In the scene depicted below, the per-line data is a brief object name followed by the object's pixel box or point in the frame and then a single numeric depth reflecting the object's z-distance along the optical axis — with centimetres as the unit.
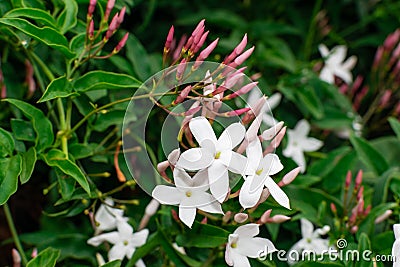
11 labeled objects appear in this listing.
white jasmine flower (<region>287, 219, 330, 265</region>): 56
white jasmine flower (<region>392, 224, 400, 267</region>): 49
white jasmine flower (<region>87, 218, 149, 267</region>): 55
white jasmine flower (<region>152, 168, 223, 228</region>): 48
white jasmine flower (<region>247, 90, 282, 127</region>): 62
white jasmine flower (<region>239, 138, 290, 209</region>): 47
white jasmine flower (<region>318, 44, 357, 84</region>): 70
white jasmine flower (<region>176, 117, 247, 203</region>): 47
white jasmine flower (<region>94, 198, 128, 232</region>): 55
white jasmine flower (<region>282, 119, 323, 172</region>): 65
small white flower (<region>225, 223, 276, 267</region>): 49
